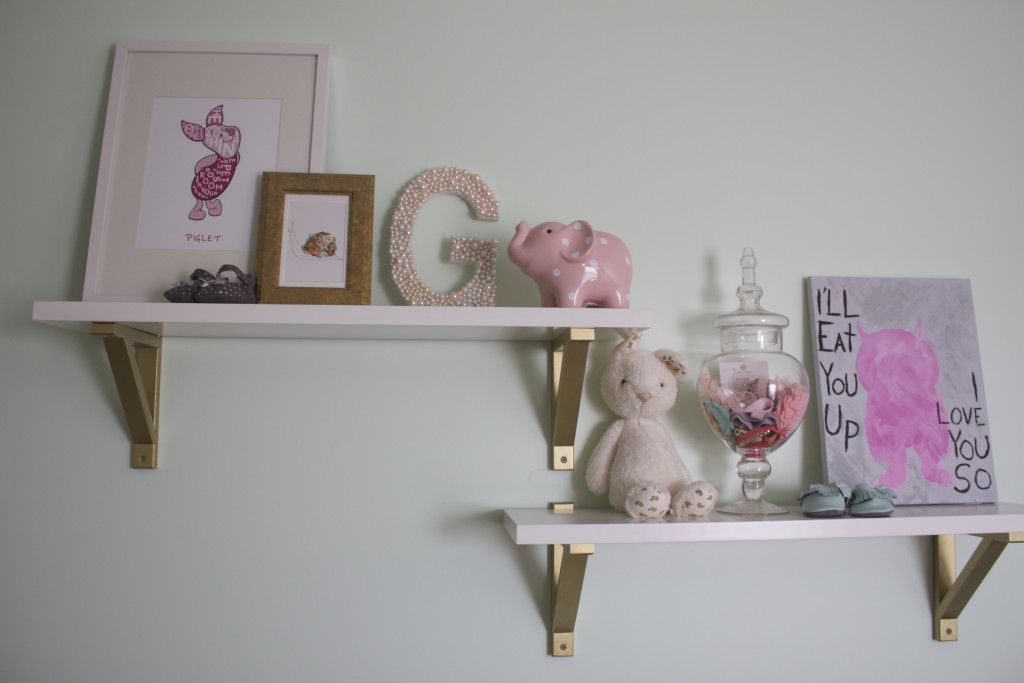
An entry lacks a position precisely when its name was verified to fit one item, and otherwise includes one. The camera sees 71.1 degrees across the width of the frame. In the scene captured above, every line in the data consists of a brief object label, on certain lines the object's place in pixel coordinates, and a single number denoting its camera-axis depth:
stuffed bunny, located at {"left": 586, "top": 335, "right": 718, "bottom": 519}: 0.98
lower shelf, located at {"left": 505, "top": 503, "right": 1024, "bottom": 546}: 0.86
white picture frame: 1.01
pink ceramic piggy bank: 0.95
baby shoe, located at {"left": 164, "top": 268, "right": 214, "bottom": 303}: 0.91
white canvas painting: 1.07
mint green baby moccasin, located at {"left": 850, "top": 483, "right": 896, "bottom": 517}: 0.92
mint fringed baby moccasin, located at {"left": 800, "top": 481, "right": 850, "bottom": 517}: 0.93
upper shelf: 0.87
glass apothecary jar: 0.97
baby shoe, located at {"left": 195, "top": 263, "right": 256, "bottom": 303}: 0.91
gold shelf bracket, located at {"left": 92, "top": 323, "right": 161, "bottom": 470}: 0.92
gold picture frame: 0.96
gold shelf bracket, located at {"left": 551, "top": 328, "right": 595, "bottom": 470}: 0.94
